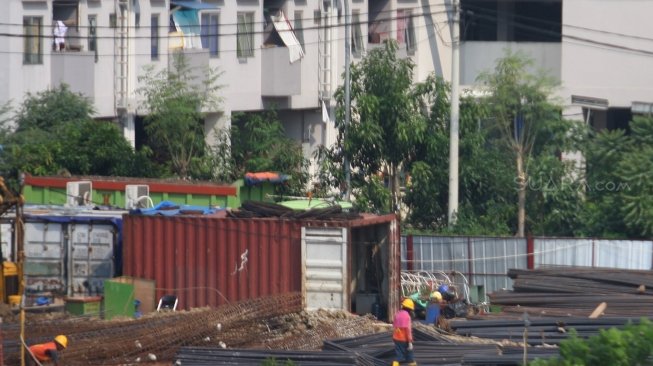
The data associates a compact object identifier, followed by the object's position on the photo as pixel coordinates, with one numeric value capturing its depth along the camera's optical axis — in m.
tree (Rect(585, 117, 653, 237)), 29.14
